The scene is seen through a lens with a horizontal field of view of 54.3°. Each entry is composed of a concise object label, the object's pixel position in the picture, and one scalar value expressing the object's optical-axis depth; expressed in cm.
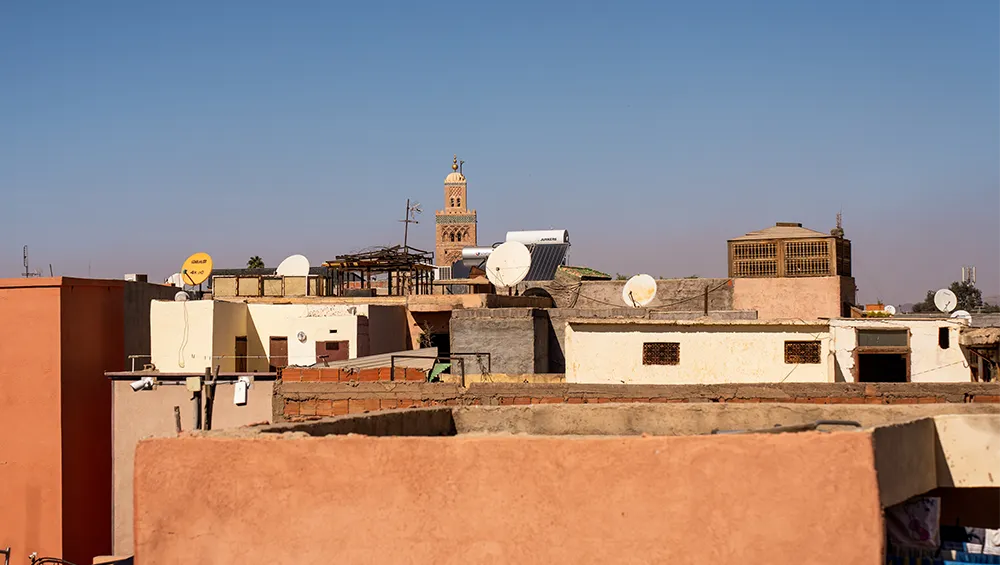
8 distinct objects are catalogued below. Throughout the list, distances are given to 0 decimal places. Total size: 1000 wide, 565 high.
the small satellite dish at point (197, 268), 2330
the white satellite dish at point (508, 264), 2514
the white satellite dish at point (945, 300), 2748
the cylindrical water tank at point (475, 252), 5853
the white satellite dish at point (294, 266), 2911
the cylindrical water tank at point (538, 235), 6178
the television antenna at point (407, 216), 3673
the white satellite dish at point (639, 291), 2223
